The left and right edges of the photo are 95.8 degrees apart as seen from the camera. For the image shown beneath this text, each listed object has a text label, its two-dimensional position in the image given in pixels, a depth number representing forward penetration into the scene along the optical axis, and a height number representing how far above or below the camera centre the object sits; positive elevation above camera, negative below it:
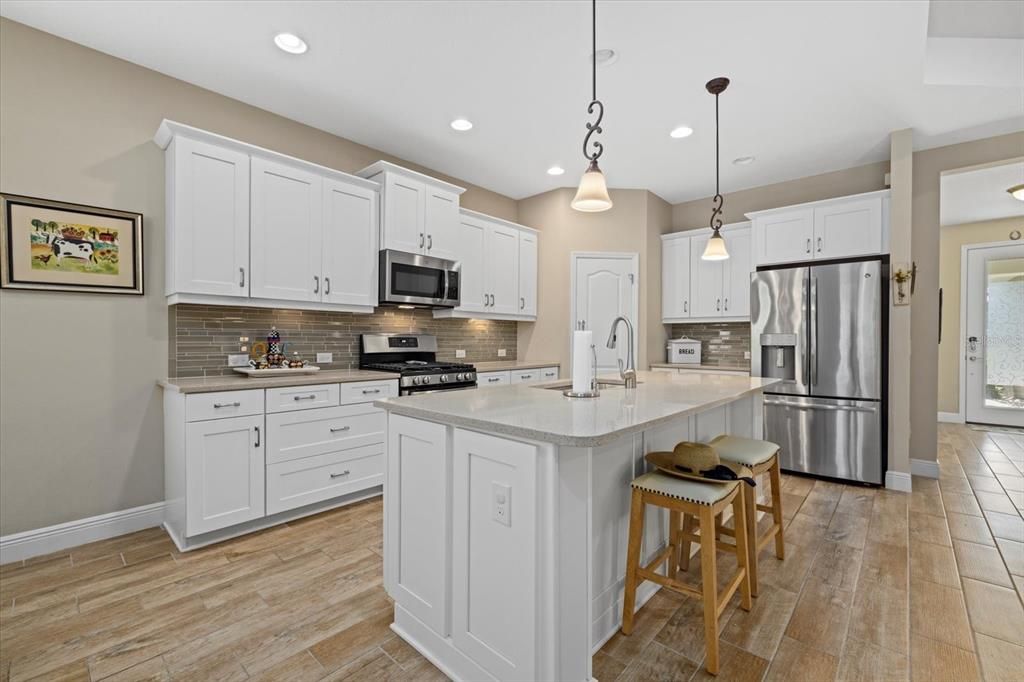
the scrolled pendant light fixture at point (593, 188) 2.19 +0.71
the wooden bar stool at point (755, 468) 2.08 -0.63
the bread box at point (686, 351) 5.08 -0.14
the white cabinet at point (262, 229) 2.70 +0.71
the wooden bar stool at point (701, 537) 1.63 -0.74
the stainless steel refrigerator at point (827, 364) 3.66 -0.21
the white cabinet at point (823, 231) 3.80 +0.95
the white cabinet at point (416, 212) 3.64 +1.05
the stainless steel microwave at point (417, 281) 3.63 +0.47
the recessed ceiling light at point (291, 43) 2.49 +1.61
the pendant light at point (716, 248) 3.36 +0.66
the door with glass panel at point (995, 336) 5.81 +0.05
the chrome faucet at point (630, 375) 2.43 -0.20
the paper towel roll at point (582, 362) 1.99 -0.10
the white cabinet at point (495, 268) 4.42 +0.71
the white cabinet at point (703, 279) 4.76 +0.64
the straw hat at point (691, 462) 1.82 -0.49
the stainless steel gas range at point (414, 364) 3.50 -0.22
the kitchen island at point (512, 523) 1.36 -0.63
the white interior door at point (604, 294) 4.96 +0.48
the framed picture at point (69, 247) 2.41 +0.49
